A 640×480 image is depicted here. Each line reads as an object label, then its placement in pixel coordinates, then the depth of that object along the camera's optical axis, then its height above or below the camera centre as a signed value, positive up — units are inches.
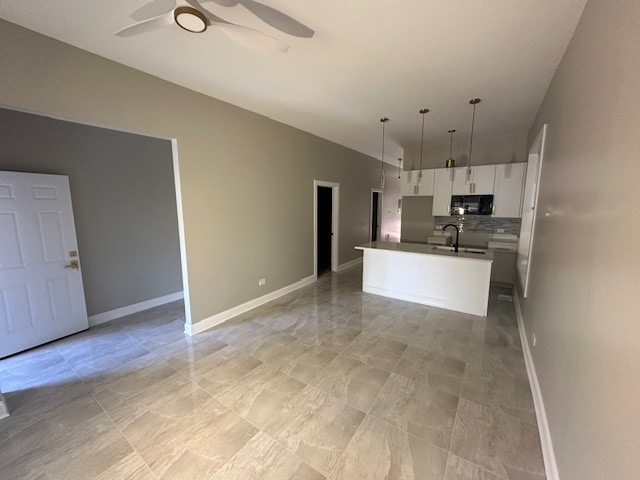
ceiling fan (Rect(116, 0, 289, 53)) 55.9 +42.4
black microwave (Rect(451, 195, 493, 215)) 186.4 +2.4
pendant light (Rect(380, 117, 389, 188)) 153.3 +52.7
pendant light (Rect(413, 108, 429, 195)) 190.9 +20.3
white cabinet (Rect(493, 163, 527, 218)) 173.5 +12.3
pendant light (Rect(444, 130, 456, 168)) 180.5 +31.8
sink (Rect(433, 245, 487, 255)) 159.3 -27.0
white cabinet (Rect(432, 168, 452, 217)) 198.4 +13.3
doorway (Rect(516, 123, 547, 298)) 112.9 +0.2
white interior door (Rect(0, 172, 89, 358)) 106.0 -25.0
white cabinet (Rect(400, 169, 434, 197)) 205.9 +19.1
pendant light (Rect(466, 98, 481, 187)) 125.7 +51.9
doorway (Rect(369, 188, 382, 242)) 294.0 -10.4
